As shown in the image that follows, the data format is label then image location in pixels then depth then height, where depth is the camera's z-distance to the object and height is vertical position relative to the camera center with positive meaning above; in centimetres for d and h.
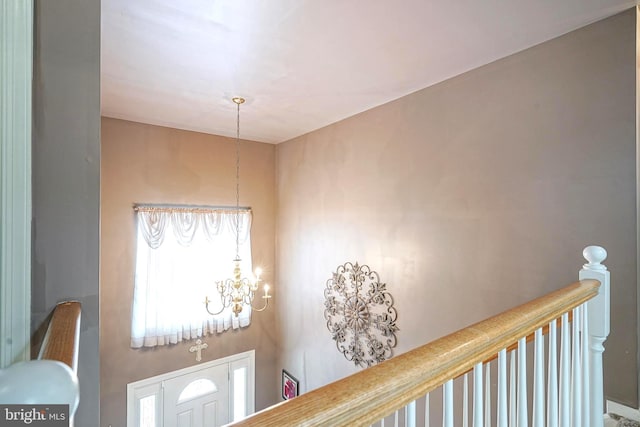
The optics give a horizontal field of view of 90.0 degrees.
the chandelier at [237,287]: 317 -71
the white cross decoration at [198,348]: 433 -176
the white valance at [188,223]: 404 -6
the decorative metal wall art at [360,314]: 329 -108
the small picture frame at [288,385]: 457 -244
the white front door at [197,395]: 404 -240
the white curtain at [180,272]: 402 -71
